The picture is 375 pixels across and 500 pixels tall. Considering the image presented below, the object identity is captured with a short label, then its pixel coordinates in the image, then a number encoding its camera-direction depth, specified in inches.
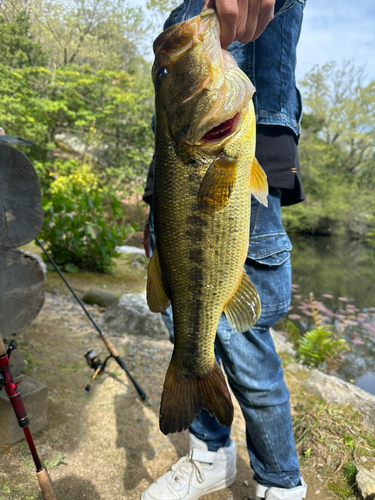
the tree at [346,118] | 1150.3
